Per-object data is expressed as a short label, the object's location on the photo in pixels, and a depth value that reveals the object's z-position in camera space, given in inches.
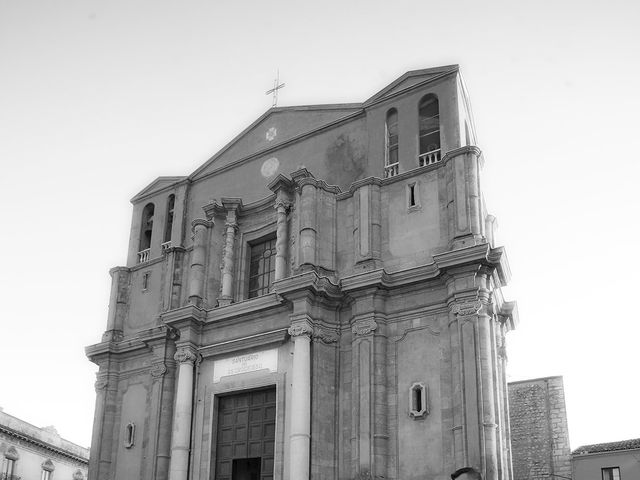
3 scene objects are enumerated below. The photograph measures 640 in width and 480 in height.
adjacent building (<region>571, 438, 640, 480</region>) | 1158.3
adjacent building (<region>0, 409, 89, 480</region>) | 1444.4
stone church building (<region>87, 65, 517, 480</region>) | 672.4
